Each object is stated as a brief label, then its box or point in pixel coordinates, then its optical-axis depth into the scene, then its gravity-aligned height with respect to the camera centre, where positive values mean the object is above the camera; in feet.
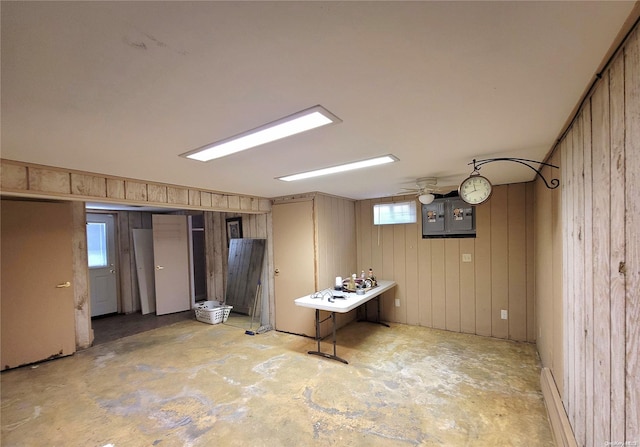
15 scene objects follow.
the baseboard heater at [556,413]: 5.88 -5.08
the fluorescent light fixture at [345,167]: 8.13 +1.63
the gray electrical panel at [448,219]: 13.89 -0.27
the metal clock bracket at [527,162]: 7.45 +1.55
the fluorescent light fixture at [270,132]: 4.95 +1.81
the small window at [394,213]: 15.46 +0.13
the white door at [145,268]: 18.80 -3.25
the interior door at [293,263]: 14.16 -2.44
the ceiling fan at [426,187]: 11.05 +1.16
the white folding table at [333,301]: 10.89 -3.63
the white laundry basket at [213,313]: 16.33 -5.73
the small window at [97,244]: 18.08 -1.45
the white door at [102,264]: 17.89 -2.77
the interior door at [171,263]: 18.54 -2.94
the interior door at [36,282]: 10.84 -2.45
